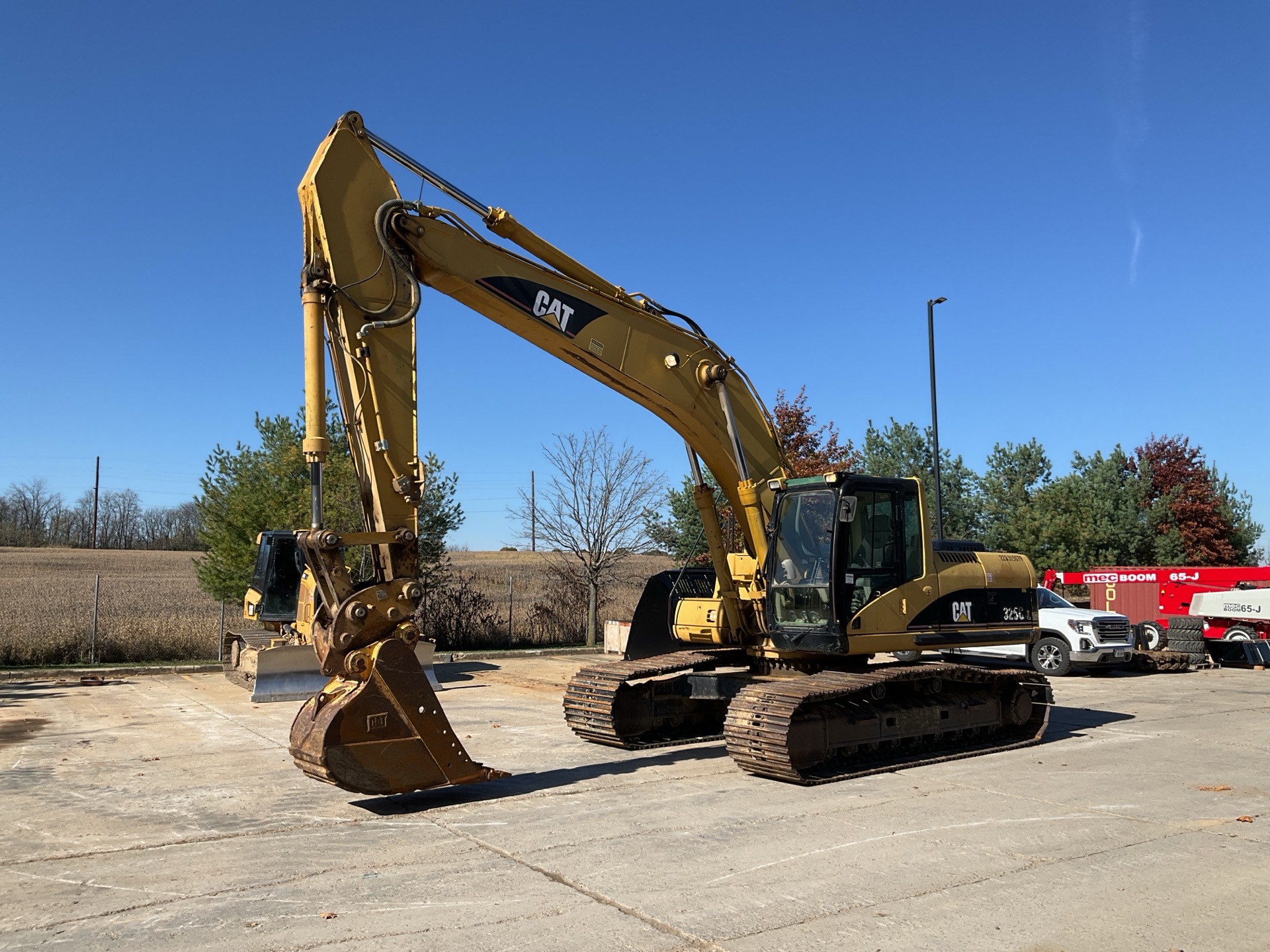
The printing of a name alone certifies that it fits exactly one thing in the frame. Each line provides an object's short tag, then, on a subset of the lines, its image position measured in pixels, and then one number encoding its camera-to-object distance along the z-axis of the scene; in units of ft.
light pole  66.13
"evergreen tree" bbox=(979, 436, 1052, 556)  104.78
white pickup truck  63.26
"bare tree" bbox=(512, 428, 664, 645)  87.15
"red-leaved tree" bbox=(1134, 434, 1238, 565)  117.60
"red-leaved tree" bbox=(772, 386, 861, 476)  82.79
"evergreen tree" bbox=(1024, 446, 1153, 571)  101.96
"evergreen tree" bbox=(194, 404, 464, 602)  71.05
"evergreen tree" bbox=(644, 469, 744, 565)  85.56
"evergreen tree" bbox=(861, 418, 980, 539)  107.76
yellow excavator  25.76
